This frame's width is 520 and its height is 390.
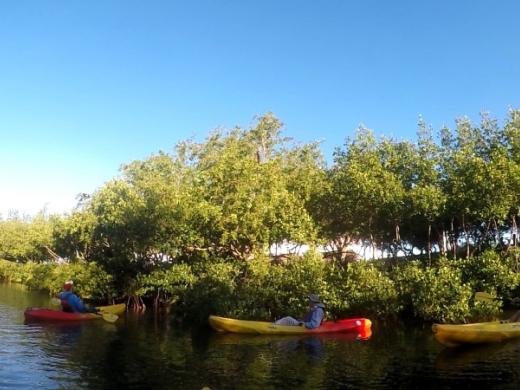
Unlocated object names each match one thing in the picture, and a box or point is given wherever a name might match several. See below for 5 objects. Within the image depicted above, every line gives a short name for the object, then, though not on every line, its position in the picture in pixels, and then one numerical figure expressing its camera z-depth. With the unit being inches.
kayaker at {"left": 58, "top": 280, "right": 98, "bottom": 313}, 1039.0
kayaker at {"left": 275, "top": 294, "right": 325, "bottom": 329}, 858.1
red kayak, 1000.9
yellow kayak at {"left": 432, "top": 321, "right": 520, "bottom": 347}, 701.9
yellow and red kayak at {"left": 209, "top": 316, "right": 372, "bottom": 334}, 853.8
